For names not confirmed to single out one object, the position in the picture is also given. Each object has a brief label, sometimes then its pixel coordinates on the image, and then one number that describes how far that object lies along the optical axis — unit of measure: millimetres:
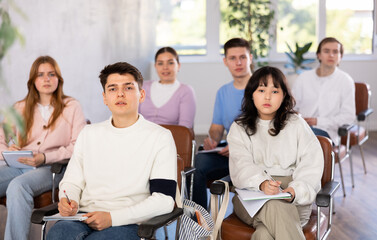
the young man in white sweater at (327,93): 4559
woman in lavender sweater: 4277
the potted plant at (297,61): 7684
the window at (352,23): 8273
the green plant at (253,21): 7766
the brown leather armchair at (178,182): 2072
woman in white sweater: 2518
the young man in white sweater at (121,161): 2396
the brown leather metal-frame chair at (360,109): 4832
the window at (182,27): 8289
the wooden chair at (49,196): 3158
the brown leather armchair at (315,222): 2441
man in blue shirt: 3855
